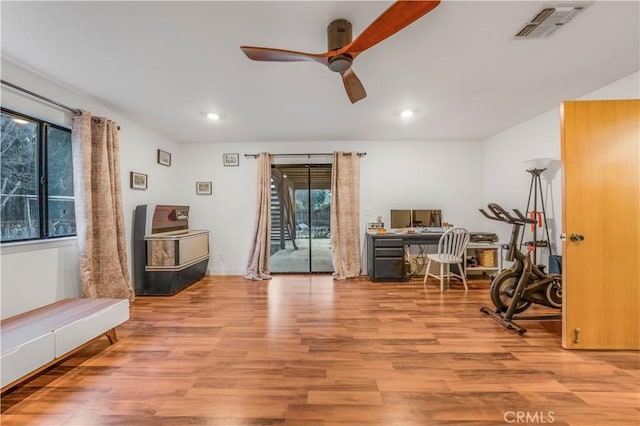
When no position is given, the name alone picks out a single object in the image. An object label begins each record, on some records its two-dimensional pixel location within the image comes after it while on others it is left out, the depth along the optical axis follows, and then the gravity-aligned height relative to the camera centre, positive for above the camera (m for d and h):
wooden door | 2.20 -0.03
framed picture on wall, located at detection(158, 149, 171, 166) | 4.30 +0.92
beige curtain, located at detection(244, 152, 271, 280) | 4.67 -0.25
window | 2.34 +0.35
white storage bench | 1.63 -0.81
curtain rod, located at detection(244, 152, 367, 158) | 4.84 +1.03
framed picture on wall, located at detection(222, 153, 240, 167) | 4.91 +0.98
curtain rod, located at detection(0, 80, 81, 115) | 2.21 +1.08
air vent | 1.63 +1.20
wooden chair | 3.97 -0.59
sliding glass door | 5.01 +0.00
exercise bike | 2.72 -0.80
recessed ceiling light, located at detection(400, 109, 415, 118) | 3.36 +1.24
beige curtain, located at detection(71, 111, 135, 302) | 2.80 +0.07
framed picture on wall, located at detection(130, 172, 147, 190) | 3.68 +0.48
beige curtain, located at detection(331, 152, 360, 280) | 4.73 +0.02
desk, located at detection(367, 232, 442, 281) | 4.41 -0.71
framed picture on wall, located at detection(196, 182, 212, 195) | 4.94 +0.47
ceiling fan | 1.33 +1.00
